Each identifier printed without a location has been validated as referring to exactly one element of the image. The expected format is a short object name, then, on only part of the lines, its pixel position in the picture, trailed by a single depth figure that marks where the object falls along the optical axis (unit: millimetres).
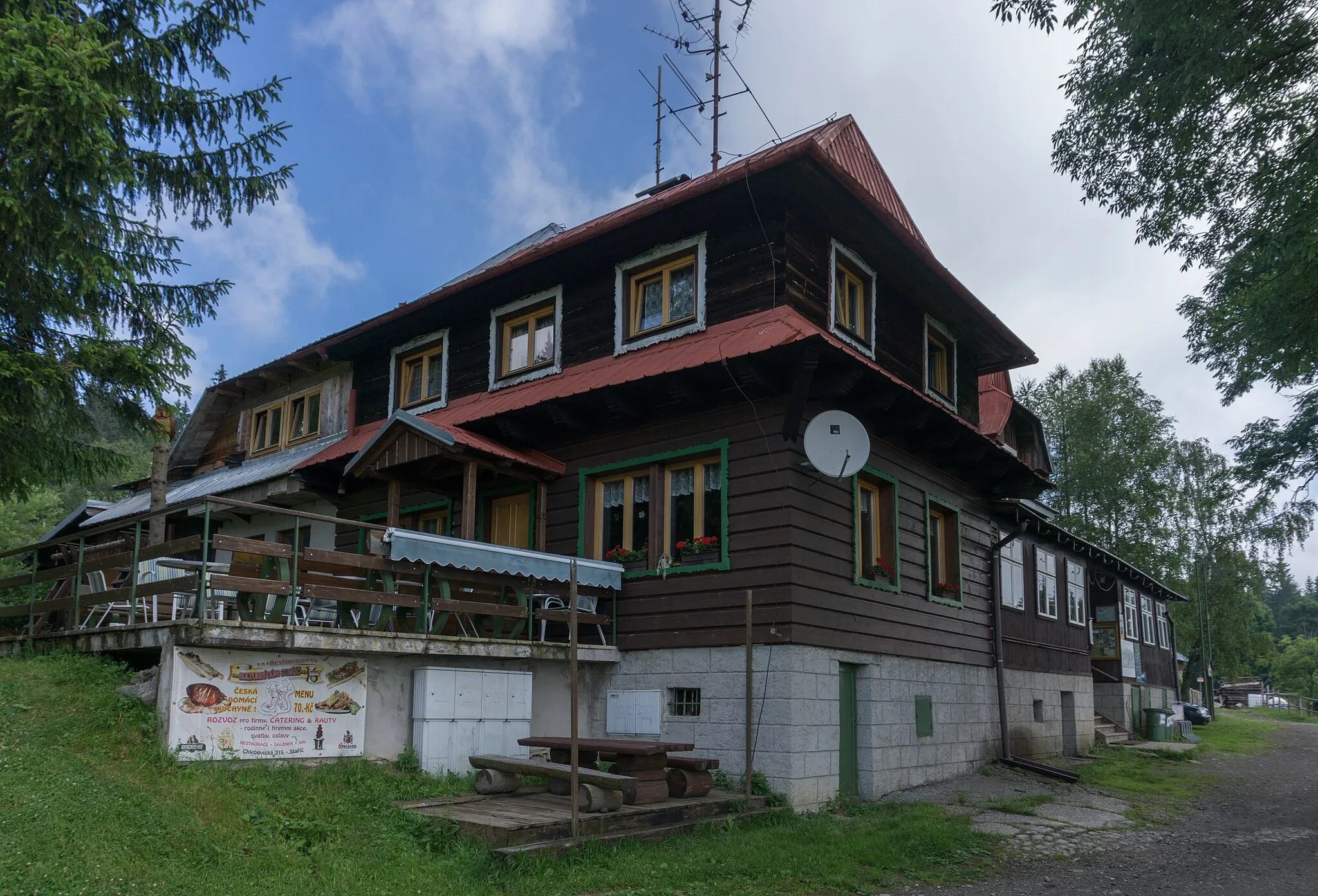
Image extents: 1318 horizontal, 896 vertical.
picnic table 9578
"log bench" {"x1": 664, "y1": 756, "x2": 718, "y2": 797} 10367
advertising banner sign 9250
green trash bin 26984
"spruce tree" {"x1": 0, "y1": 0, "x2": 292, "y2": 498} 10961
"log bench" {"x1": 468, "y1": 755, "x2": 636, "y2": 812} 9000
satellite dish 12023
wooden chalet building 11961
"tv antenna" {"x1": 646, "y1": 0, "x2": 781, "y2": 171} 18328
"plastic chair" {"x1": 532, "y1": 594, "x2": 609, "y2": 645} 13289
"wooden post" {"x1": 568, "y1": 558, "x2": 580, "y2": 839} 8273
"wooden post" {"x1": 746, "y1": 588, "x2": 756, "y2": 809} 10500
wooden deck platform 8250
